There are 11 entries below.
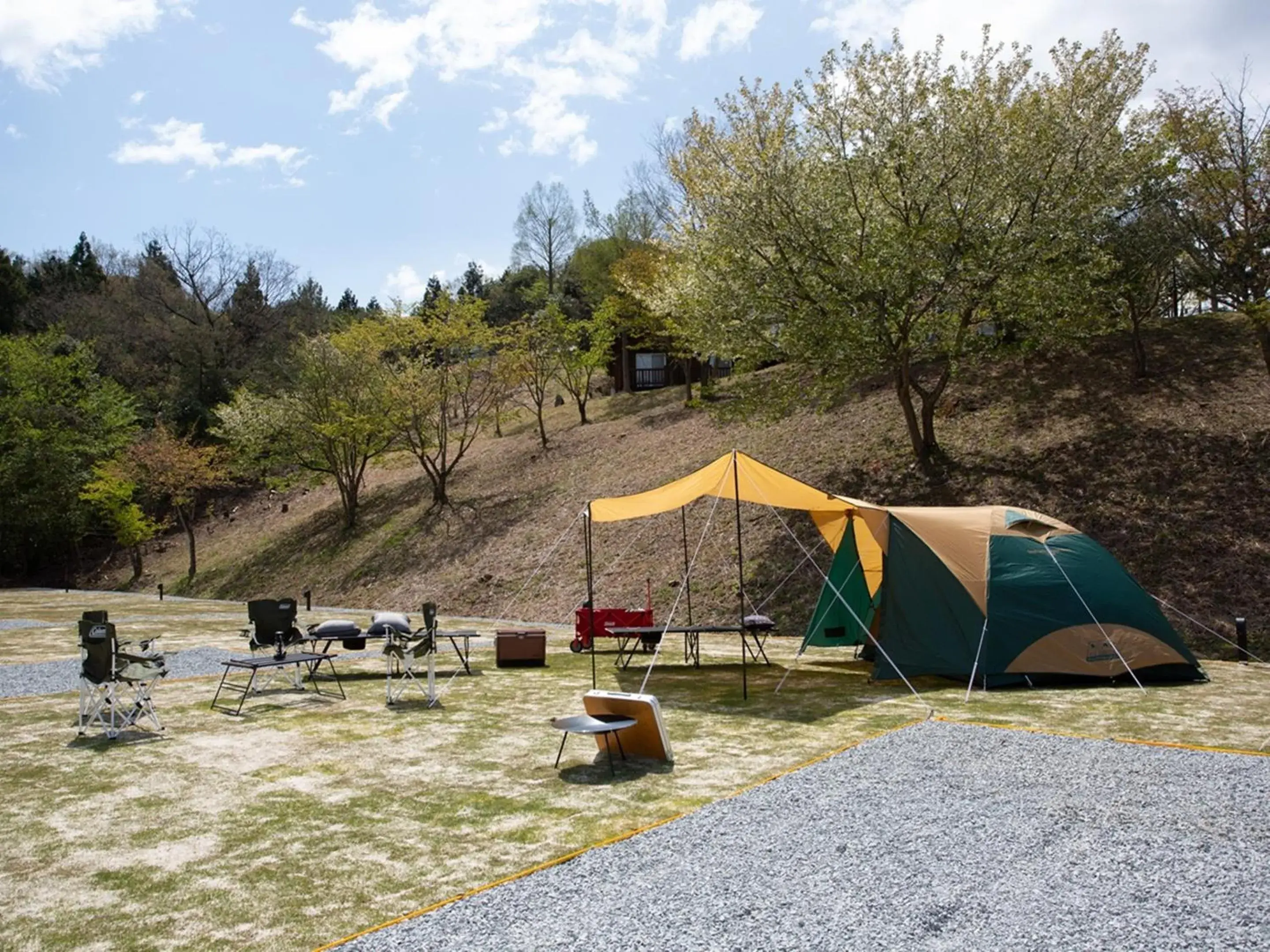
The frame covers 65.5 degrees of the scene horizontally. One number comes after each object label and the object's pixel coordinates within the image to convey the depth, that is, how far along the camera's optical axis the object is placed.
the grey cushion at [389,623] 12.61
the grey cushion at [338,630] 12.12
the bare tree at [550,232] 50.91
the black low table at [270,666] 9.41
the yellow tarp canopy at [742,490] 10.44
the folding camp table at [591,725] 6.64
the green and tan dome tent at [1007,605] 9.94
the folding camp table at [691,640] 10.85
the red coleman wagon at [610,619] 12.90
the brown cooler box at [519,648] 12.28
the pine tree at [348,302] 63.88
